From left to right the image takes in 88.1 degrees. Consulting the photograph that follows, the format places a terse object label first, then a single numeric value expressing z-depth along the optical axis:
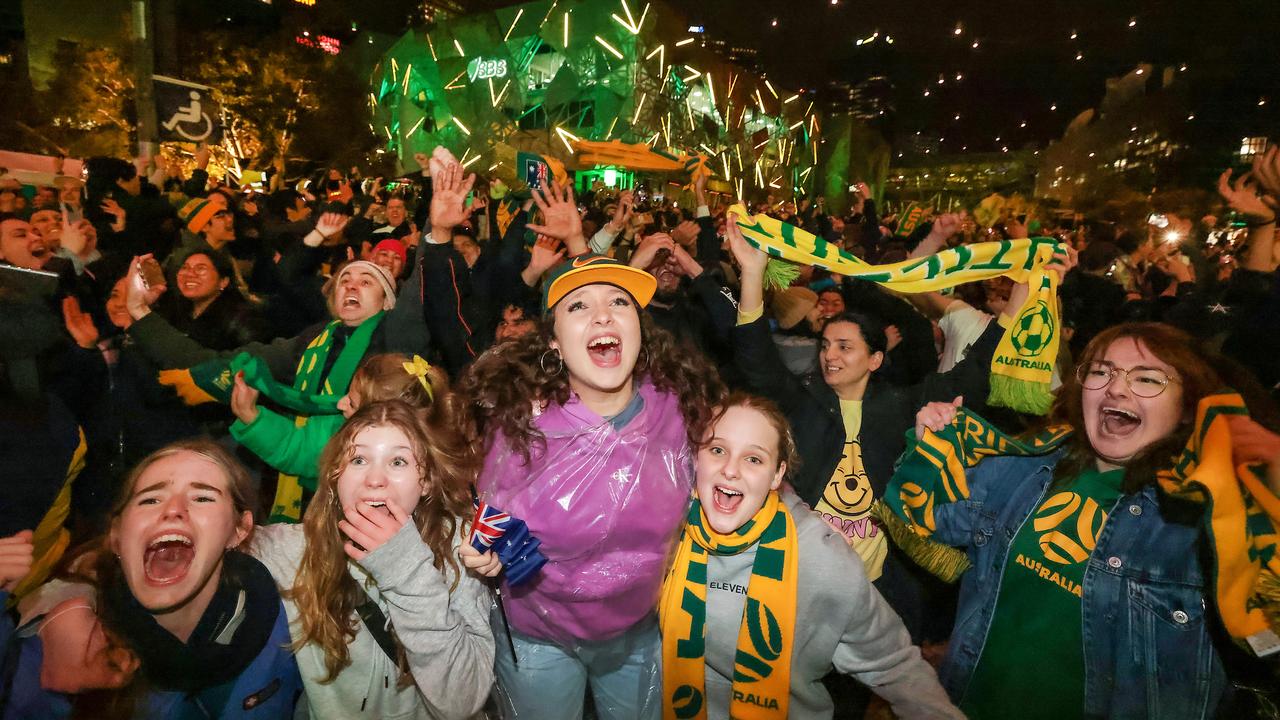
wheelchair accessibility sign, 7.10
